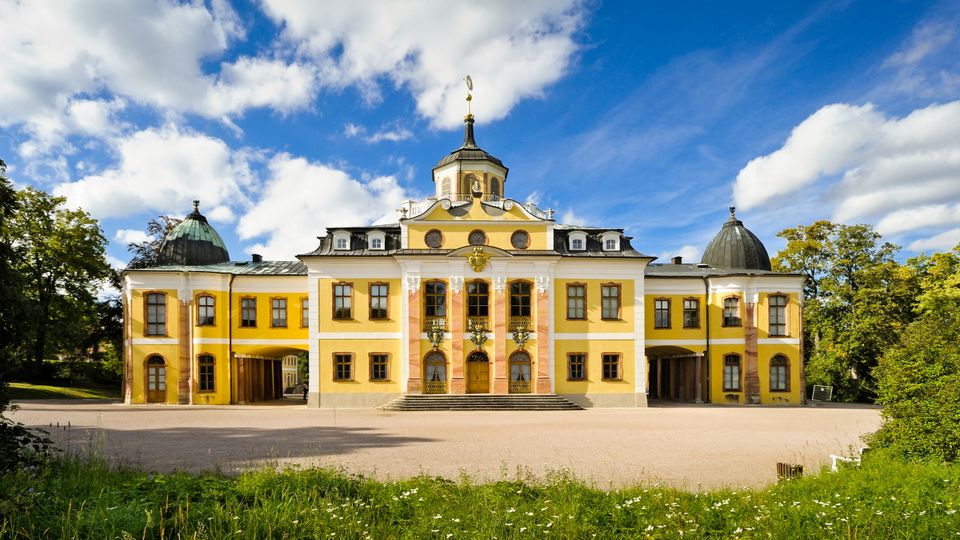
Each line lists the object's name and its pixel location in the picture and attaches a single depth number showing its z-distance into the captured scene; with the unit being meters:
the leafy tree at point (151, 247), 42.53
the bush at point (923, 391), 9.44
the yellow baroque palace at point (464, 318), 28.48
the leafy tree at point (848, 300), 32.88
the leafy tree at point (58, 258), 34.41
